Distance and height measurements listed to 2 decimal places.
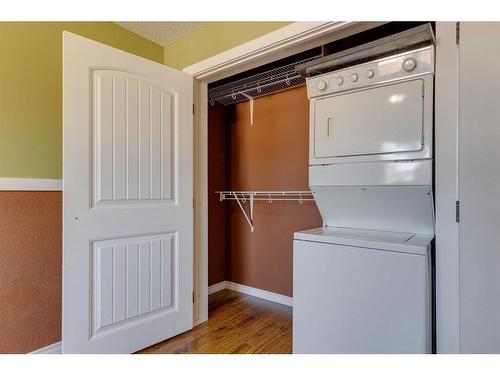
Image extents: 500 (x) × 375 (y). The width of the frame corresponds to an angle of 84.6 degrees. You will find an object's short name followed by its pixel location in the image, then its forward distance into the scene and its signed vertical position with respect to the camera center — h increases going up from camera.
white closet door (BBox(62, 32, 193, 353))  1.54 -0.09
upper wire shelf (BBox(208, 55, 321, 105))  2.33 +0.93
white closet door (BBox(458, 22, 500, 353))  1.02 +0.00
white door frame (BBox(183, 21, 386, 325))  1.52 +0.84
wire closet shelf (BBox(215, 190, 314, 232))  2.46 -0.10
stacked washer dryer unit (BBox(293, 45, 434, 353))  1.16 -0.14
